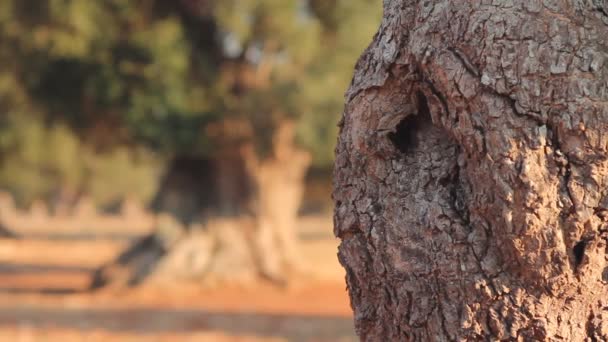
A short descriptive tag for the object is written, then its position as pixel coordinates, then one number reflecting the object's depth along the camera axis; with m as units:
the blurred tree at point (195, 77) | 12.06
